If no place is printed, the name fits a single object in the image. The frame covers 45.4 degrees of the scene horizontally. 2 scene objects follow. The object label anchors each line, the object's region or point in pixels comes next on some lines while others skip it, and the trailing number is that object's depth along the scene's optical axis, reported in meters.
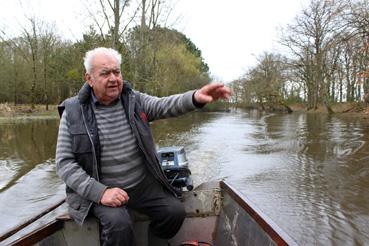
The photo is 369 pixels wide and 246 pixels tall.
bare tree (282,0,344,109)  39.97
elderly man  3.12
